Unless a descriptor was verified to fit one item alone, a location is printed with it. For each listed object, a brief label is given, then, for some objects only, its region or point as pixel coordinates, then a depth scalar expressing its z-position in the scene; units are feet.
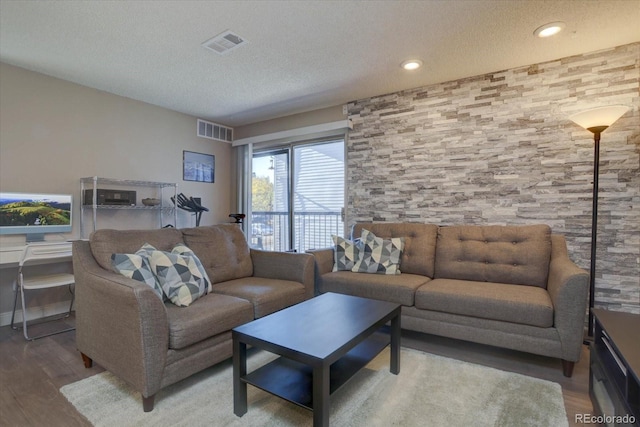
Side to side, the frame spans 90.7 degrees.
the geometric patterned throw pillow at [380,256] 9.41
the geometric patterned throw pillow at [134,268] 6.20
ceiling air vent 7.79
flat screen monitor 9.22
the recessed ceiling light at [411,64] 9.06
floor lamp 7.36
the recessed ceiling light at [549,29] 7.16
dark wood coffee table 4.28
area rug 5.01
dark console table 3.73
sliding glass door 13.37
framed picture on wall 14.16
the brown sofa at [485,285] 6.38
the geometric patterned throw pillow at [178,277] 6.51
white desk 8.25
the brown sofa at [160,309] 5.18
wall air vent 14.85
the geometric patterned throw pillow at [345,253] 9.78
